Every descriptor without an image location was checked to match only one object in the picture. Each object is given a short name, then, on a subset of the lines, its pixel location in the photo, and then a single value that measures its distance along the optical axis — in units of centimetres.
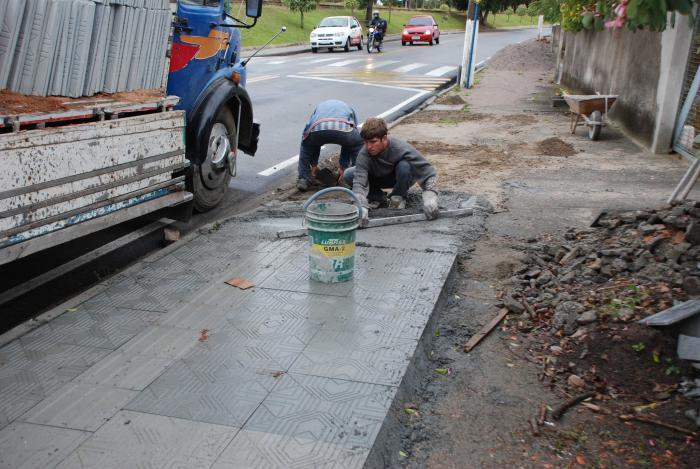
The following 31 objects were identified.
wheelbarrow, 1123
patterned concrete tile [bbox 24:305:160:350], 403
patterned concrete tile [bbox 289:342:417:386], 366
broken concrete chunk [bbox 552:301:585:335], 438
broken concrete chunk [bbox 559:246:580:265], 541
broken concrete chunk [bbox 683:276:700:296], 434
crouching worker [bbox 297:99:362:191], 712
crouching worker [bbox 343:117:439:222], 628
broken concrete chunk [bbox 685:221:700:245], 496
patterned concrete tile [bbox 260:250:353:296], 482
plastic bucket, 477
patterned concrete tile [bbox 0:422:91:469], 295
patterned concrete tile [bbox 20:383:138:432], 323
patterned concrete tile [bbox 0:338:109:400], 353
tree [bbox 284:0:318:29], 3966
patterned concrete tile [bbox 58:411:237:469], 293
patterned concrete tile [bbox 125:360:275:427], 331
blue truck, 407
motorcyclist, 3204
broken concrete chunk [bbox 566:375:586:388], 385
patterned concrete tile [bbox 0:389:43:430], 327
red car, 3741
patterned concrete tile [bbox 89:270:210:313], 455
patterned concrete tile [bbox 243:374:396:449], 316
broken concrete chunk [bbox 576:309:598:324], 433
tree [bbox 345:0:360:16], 4909
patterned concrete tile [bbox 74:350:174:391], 357
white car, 3153
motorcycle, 3181
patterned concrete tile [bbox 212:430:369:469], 293
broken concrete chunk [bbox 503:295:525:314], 471
